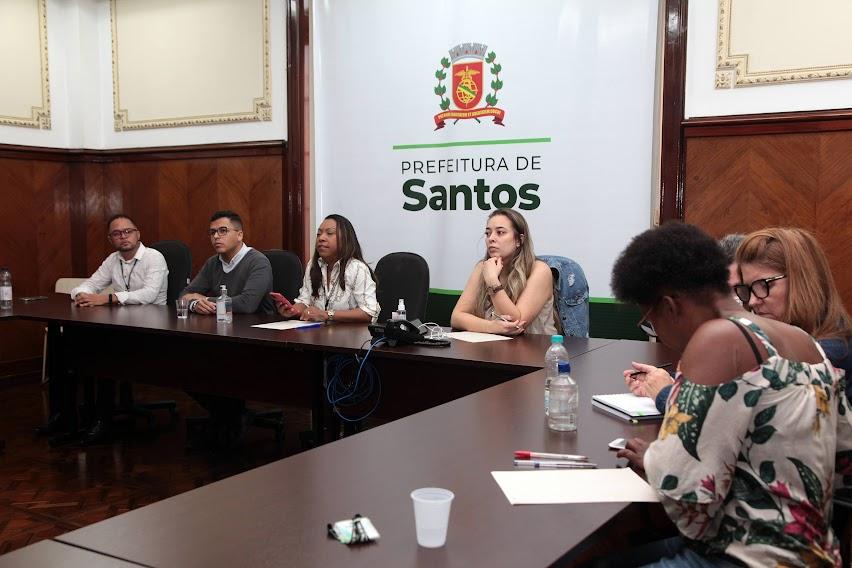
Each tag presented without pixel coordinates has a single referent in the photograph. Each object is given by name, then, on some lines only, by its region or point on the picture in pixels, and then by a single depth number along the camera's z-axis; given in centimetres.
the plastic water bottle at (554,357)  244
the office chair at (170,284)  486
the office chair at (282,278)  455
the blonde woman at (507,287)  348
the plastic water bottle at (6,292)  475
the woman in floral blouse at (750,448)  124
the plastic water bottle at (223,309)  390
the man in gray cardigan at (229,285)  434
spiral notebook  198
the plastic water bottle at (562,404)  189
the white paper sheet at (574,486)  141
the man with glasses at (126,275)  475
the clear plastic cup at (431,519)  116
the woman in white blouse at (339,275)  421
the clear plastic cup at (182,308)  416
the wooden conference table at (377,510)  116
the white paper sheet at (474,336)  331
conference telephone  316
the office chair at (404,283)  418
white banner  460
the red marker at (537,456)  162
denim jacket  374
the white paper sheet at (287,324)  372
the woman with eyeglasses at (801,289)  175
